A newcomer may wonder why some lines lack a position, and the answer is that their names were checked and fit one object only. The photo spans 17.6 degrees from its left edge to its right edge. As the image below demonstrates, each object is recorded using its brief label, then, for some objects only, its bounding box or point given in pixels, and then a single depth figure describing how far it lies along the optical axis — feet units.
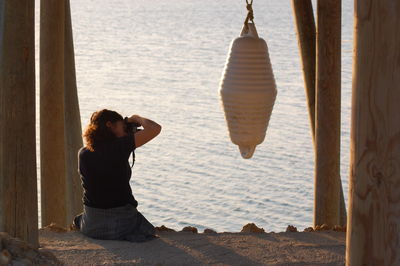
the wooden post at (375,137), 13.76
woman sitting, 23.08
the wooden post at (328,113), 26.75
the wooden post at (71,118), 31.92
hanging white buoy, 19.86
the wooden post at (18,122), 20.45
